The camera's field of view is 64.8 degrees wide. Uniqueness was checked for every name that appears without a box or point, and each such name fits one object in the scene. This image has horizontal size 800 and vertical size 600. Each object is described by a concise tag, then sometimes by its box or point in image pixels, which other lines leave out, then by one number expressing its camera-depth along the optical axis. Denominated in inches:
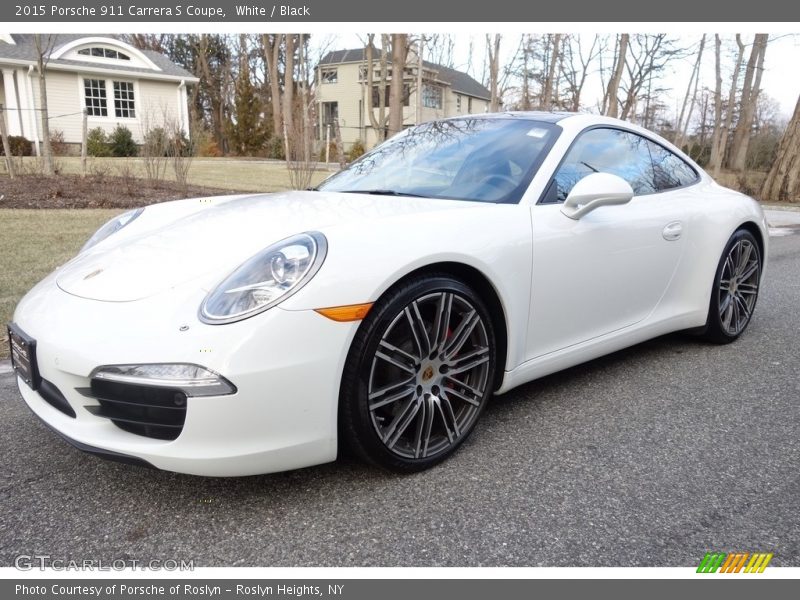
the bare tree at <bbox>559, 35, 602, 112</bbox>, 1350.9
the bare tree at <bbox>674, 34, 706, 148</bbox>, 1327.8
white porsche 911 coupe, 77.3
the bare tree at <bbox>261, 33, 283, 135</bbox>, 1248.8
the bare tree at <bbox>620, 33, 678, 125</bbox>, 1256.8
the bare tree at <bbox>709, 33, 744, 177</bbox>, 1128.1
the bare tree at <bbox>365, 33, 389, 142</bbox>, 809.3
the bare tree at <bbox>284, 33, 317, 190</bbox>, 493.7
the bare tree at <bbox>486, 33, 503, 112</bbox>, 987.9
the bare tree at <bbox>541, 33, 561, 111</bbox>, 1071.6
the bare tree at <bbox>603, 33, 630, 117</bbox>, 870.4
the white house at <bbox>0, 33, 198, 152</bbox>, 923.4
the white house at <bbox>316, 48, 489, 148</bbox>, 1648.6
